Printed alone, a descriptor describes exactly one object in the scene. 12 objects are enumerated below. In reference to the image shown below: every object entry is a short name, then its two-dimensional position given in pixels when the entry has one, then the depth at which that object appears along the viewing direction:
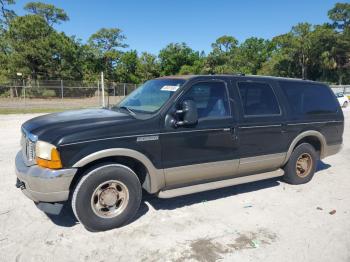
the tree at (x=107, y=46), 53.22
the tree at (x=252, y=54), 65.93
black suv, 3.78
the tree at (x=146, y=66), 53.00
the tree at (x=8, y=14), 47.19
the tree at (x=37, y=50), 41.38
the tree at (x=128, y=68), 52.81
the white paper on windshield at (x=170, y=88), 4.59
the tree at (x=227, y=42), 70.94
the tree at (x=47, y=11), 52.19
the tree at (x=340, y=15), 61.19
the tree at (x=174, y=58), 56.19
